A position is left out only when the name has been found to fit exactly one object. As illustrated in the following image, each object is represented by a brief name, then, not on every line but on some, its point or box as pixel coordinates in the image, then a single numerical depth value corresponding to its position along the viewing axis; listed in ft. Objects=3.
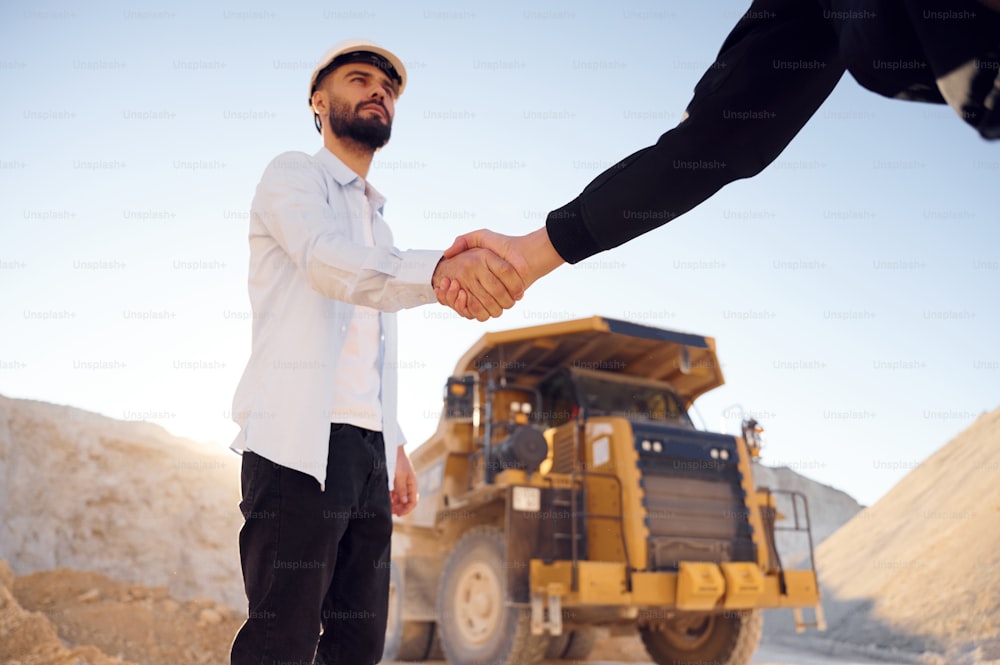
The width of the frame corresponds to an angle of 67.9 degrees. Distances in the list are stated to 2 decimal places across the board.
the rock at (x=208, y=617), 23.86
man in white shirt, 6.21
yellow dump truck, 19.49
